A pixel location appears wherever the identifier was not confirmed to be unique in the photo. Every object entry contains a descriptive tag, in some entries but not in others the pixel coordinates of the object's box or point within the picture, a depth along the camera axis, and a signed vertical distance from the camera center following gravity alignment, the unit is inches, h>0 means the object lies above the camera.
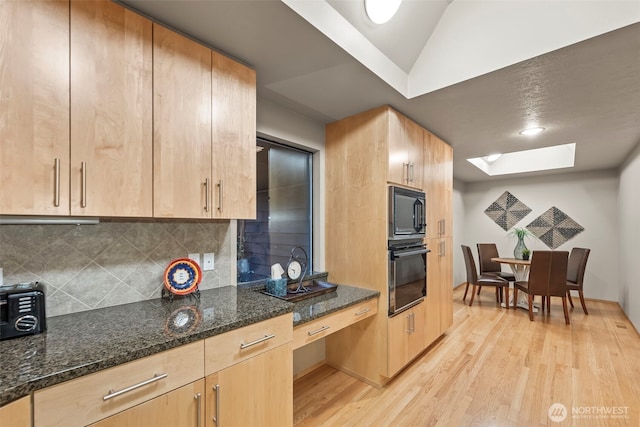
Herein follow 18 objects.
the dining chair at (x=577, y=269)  161.9 -33.0
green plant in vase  185.6 -21.4
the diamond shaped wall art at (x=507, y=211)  219.6 +3.0
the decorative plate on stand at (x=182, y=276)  63.9 -14.2
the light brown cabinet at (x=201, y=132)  54.4 +17.9
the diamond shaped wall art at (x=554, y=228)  200.2 -9.7
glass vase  187.3 -22.6
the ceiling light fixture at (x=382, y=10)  66.3 +49.2
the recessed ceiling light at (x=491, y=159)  207.3 +41.6
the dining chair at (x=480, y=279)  172.4 -40.9
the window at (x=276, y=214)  91.6 +0.5
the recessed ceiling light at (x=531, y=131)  114.8 +34.8
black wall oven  91.4 -20.9
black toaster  42.4 -14.7
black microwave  90.5 +0.3
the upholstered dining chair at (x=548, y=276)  147.0 -32.9
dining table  172.1 -37.5
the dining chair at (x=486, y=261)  204.8 -34.0
